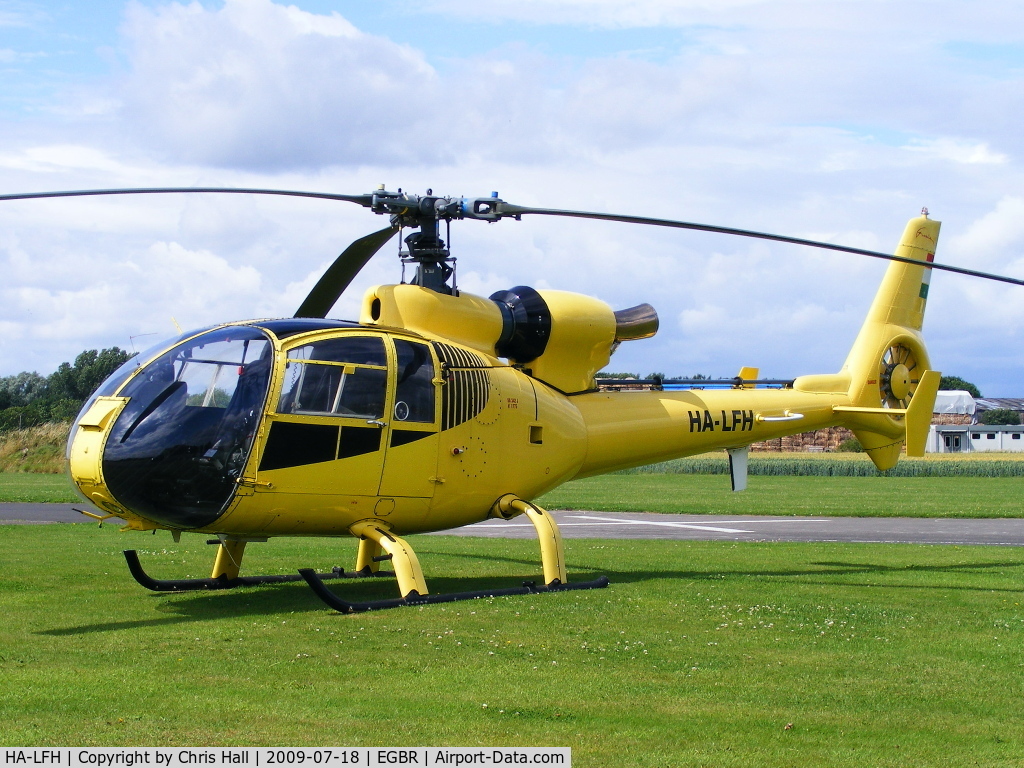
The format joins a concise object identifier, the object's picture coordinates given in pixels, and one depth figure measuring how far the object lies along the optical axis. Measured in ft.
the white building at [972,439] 322.96
